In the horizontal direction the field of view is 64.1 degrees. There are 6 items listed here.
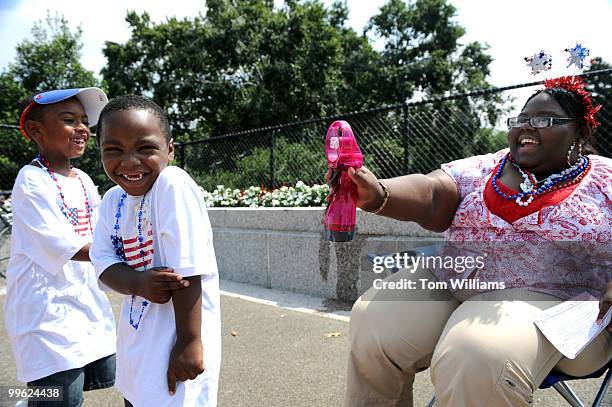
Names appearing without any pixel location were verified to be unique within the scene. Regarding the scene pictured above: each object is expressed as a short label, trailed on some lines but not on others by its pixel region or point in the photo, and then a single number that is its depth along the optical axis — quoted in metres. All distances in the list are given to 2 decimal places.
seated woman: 1.50
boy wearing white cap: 1.93
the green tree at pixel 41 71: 16.05
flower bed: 5.69
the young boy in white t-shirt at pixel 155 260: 1.42
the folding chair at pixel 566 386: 1.62
